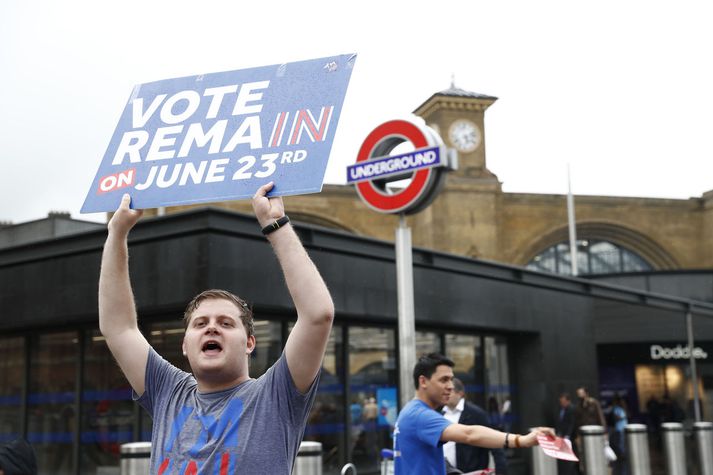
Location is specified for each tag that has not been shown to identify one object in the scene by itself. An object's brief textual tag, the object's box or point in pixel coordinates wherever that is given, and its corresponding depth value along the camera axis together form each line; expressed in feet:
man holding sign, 8.48
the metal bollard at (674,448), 40.65
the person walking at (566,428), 50.31
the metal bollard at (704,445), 43.65
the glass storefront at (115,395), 40.37
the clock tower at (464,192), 114.01
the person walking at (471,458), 22.85
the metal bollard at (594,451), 37.09
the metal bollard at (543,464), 36.86
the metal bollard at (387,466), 25.39
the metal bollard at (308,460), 26.61
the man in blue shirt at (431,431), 15.98
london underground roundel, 36.14
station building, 38.19
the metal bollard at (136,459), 23.66
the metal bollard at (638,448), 39.73
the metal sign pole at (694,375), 73.51
